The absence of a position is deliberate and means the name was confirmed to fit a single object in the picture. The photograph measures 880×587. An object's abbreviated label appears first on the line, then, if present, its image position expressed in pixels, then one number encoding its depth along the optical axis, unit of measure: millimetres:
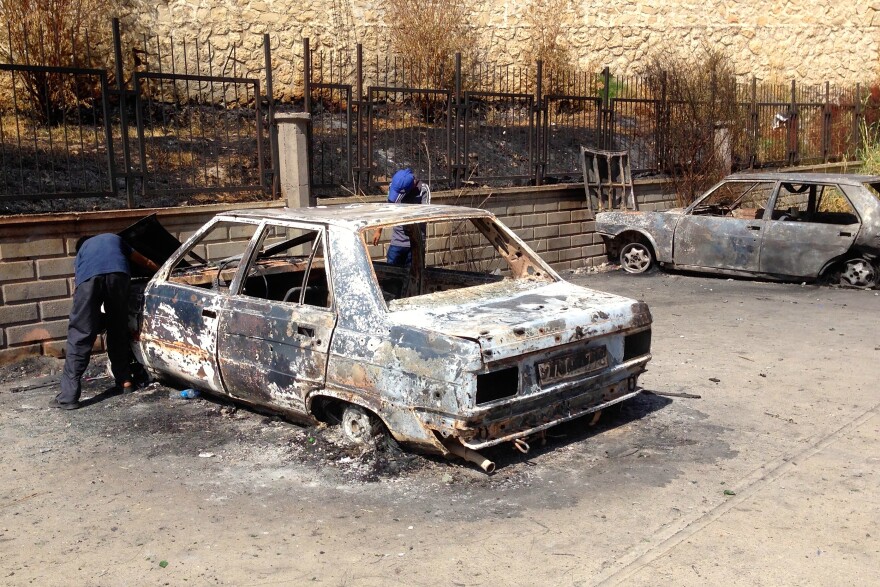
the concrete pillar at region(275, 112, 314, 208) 9359
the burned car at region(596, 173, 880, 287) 10617
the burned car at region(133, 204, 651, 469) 4555
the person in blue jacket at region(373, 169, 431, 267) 8492
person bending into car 6223
